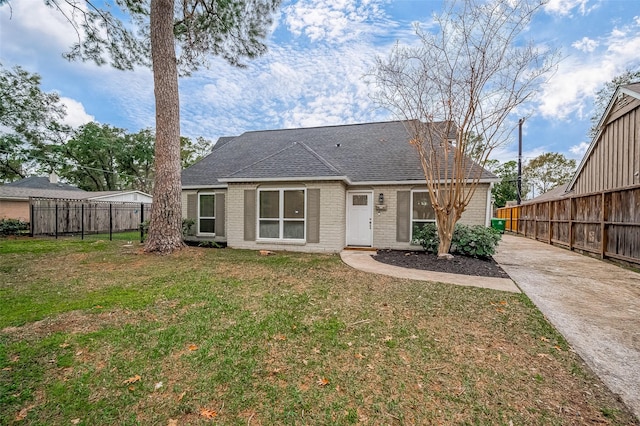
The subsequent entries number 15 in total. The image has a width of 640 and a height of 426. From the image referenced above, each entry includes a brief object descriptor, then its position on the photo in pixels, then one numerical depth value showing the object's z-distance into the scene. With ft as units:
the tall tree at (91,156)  86.63
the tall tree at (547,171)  106.83
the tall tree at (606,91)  65.72
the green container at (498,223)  57.41
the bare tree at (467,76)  23.53
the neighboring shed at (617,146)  27.76
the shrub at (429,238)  28.25
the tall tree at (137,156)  95.14
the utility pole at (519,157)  65.96
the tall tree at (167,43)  27.27
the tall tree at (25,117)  67.10
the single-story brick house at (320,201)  30.14
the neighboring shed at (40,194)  62.75
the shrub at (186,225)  36.11
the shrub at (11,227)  46.20
